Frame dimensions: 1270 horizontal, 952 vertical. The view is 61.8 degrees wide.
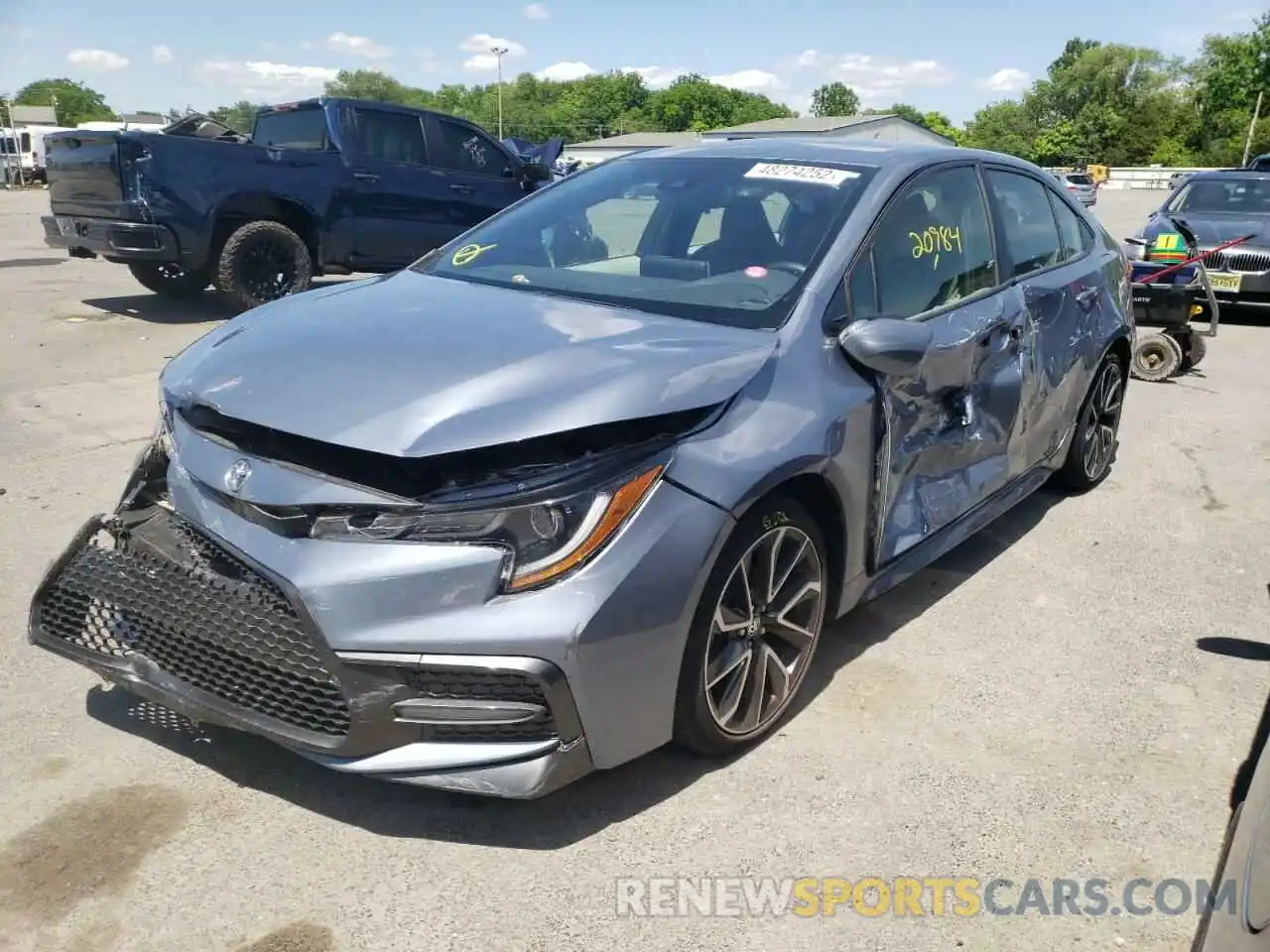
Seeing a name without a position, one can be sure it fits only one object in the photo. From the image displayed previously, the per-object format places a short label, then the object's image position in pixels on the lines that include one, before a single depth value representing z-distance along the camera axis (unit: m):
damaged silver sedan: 2.37
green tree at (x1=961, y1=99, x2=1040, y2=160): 111.32
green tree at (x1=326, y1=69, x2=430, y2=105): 117.00
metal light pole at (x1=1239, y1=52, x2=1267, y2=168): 66.97
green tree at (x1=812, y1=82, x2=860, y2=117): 151.12
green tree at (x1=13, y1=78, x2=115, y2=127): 121.46
